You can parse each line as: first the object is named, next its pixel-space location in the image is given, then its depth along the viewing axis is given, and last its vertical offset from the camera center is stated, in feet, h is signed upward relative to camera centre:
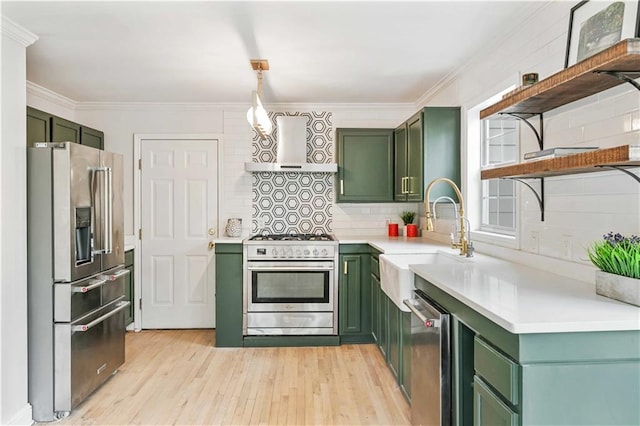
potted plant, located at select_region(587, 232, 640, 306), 4.46 -0.65
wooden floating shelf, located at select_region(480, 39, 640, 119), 4.41 +1.67
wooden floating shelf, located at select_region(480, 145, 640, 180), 4.29 +0.57
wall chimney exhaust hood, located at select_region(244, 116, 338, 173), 14.21 +2.41
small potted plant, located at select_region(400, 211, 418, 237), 14.33 -0.41
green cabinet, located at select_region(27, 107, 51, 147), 10.59 +2.23
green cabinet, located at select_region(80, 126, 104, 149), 13.34 +2.46
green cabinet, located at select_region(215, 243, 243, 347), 12.78 -2.86
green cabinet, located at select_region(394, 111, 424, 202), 11.38 +1.53
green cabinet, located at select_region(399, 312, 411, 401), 8.37 -3.05
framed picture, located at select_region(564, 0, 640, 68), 5.13 +2.47
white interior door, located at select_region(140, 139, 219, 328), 14.84 -0.79
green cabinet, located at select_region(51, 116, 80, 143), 11.57 +2.35
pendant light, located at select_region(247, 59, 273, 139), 9.55 +2.31
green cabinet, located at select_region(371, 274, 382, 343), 11.84 -2.85
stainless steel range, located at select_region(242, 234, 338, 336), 12.75 -2.28
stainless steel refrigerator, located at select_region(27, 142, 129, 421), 8.34 -1.36
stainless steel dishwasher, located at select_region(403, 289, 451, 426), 5.91 -2.34
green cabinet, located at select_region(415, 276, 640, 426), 4.01 -1.63
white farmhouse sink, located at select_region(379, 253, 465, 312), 8.14 -1.26
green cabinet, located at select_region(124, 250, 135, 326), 14.19 -2.60
